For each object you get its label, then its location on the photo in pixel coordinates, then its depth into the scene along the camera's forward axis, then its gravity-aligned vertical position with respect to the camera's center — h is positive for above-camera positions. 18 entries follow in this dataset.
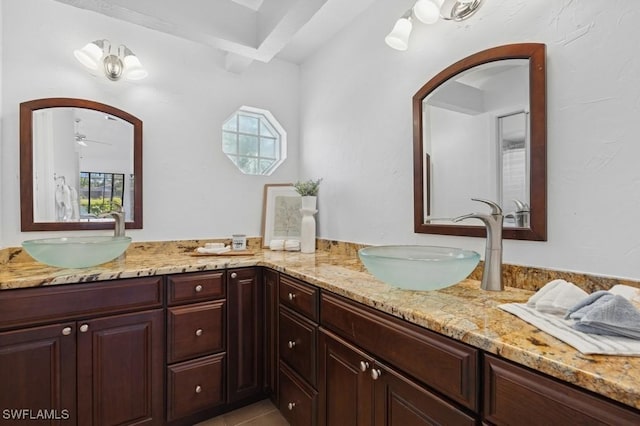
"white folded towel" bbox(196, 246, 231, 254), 2.10 -0.27
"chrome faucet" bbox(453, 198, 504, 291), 1.16 -0.14
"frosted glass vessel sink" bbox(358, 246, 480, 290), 1.07 -0.21
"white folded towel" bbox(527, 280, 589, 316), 0.89 -0.26
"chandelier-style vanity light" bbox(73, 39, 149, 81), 1.84 +0.94
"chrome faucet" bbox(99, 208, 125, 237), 1.88 -0.07
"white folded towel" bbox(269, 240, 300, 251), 2.33 -0.26
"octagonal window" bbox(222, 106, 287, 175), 2.46 +0.60
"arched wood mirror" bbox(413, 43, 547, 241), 1.18 +0.31
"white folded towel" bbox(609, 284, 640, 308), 0.86 -0.24
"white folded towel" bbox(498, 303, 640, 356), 0.65 -0.30
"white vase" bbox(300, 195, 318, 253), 2.27 -0.11
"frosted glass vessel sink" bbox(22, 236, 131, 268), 1.46 -0.20
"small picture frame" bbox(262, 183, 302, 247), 2.50 -0.01
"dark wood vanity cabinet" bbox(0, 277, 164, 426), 1.33 -0.67
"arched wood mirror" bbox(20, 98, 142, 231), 1.78 +0.29
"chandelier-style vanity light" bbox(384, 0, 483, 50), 1.34 +0.91
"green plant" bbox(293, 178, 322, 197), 2.35 +0.18
